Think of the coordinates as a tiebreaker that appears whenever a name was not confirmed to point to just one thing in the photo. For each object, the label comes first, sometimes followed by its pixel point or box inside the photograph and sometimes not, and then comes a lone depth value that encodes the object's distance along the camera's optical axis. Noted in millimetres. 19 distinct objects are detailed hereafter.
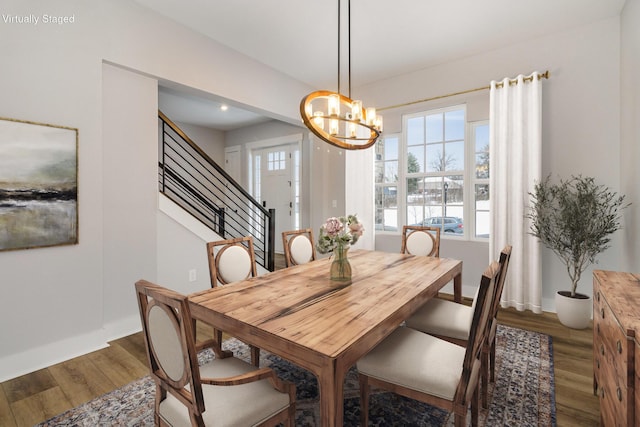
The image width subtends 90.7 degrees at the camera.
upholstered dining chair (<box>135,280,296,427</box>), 1014
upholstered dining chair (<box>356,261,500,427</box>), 1263
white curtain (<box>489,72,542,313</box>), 3260
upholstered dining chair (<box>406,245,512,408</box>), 1711
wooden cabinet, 1063
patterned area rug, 1693
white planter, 2848
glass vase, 1920
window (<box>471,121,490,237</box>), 3744
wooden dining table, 1085
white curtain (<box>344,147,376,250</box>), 4496
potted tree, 2803
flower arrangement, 1929
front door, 6062
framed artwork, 2117
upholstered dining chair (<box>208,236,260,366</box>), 2096
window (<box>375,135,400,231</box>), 4449
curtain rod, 3258
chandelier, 2166
